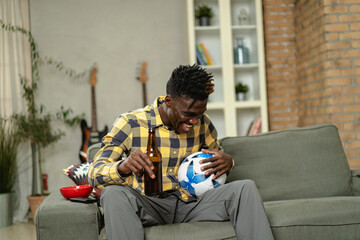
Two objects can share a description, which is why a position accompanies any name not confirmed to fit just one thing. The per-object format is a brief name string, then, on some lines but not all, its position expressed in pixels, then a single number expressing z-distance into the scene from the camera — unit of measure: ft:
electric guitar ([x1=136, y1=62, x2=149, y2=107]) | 15.46
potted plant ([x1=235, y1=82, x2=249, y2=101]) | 14.47
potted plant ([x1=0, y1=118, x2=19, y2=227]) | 13.75
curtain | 14.69
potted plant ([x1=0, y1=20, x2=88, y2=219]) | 14.05
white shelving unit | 14.19
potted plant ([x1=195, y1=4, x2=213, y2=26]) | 14.30
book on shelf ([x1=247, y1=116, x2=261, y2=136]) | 14.33
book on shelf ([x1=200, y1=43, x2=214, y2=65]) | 14.39
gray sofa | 6.74
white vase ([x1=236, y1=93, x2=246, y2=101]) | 14.48
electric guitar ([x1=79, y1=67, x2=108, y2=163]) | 14.89
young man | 5.85
